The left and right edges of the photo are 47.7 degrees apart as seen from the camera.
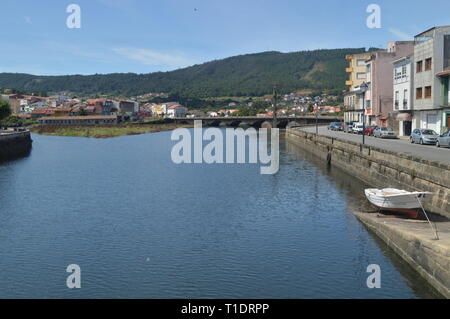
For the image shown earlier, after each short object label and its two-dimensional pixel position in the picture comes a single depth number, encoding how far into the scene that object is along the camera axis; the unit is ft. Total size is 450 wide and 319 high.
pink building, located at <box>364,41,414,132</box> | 293.23
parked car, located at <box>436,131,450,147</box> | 152.12
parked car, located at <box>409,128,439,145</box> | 167.94
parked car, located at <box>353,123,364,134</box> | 272.10
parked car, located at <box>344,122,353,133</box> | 290.81
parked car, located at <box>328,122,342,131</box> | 336.33
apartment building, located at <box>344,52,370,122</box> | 378.30
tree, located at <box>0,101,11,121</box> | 369.44
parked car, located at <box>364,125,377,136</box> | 247.09
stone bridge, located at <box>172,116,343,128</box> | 548.15
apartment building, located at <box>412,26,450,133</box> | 186.22
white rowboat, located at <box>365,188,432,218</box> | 88.22
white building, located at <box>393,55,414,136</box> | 220.43
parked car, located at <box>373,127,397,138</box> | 220.84
